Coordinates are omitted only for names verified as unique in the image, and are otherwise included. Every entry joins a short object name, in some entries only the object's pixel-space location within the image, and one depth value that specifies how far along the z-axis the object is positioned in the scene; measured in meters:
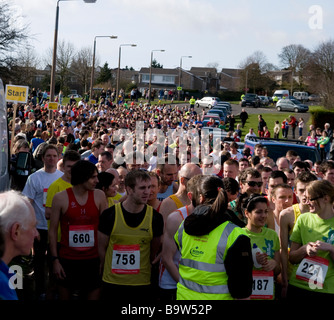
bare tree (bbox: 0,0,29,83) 38.50
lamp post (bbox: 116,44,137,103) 46.62
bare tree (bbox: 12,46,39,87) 39.88
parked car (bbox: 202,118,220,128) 36.45
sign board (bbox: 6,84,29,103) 14.73
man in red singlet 5.76
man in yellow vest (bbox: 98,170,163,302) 5.24
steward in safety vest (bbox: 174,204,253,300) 3.73
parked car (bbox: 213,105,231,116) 51.56
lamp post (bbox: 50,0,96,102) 20.72
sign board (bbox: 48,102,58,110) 18.67
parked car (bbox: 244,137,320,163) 14.58
